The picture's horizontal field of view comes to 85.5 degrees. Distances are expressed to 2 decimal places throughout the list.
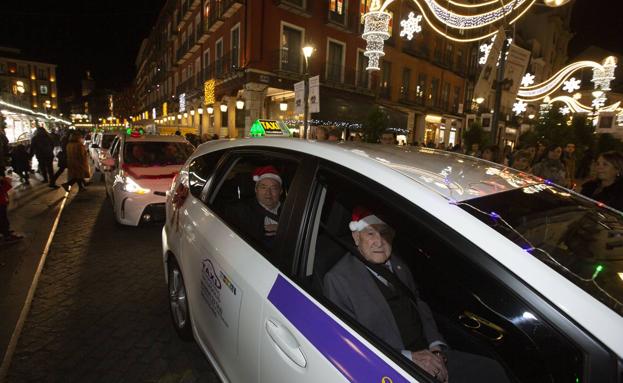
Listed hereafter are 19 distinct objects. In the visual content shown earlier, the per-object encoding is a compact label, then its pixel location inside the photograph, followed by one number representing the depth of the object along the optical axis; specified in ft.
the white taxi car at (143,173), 17.76
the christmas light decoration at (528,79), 51.62
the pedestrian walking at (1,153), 20.28
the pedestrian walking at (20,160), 33.42
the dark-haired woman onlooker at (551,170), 19.48
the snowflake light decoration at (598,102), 53.93
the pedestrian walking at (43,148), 34.06
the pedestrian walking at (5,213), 16.18
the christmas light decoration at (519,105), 55.35
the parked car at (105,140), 40.88
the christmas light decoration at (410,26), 36.52
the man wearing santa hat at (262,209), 7.56
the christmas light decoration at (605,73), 46.91
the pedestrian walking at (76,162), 29.84
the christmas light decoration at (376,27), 28.78
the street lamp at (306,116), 32.30
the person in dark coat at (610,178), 12.67
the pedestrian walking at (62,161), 34.35
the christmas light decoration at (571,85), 56.76
